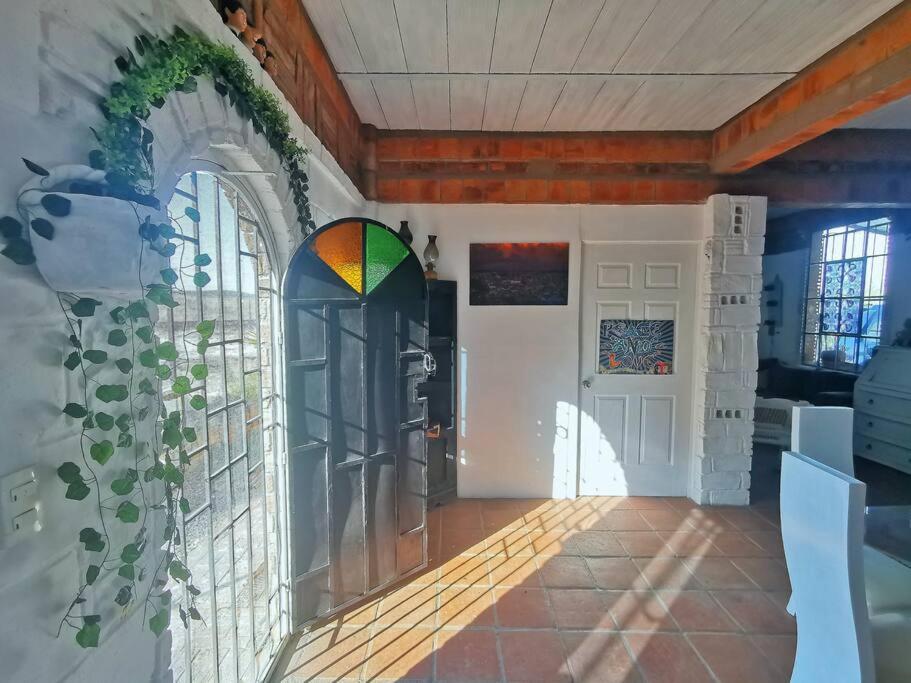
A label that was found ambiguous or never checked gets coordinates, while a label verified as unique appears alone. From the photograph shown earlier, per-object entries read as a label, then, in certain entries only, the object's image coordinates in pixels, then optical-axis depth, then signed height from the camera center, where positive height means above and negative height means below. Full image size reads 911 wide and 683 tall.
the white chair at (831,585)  1.22 -0.83
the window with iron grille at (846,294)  4.76 +0.26
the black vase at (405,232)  3.20 +0.60
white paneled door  3.37 -0.42
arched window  1.34 -0.54
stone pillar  3.20 -0.25
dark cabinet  3.33 -0.57
